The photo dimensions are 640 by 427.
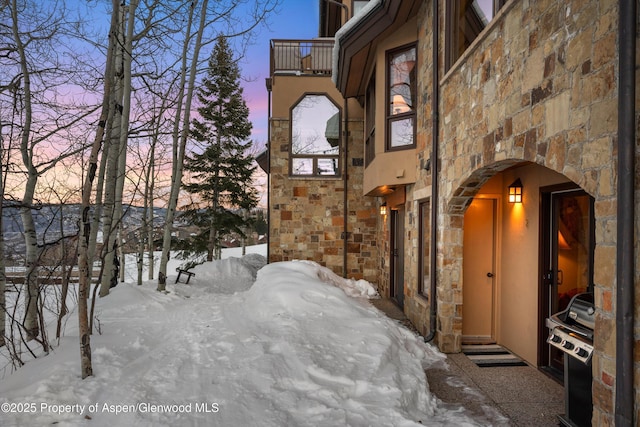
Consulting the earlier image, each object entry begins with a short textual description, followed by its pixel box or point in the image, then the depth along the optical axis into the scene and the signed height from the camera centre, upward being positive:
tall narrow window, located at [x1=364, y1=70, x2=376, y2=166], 7.49 +2.10
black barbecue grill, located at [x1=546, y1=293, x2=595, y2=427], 2.41 -0.95
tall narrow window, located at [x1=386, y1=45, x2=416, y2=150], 5.95 +2.04
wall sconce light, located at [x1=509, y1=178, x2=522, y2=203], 4.50 +0.29
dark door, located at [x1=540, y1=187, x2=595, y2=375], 3.69 -0.42
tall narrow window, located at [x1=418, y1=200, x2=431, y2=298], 5.21 -0.48
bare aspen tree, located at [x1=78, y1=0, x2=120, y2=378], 2.84 -0.24
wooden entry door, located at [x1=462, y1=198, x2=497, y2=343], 5.05 -0.84
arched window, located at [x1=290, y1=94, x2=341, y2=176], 9.66 +2.15
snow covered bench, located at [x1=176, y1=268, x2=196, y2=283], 8.80 -1.49
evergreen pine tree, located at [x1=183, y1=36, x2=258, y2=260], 13.07 +1.79
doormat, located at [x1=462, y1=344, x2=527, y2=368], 4.25 -1.80
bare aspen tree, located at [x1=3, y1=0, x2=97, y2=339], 5.07 +1.90
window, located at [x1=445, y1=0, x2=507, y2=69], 4.13 +2.34
